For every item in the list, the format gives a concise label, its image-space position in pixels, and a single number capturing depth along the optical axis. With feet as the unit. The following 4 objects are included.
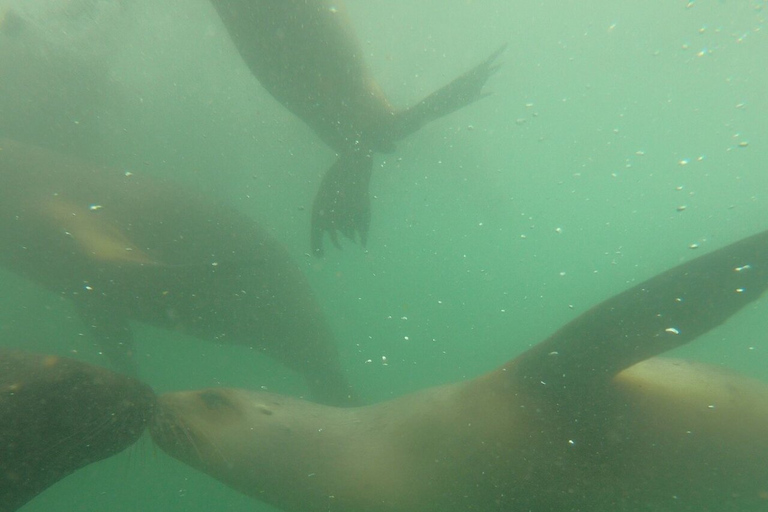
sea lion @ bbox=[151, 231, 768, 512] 5.96
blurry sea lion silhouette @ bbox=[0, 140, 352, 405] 12.89
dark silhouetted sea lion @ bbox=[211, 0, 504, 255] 12.07
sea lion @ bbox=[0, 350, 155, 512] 4.97
